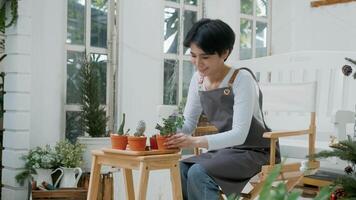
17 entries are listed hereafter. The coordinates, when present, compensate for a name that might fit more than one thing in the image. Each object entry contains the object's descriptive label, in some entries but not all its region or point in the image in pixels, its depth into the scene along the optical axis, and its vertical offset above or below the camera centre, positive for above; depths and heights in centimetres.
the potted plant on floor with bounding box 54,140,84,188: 297 -40
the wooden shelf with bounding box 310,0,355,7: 421 +82
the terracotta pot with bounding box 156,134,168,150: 193 -17
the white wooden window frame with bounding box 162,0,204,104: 393 +35
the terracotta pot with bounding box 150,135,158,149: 197 -18
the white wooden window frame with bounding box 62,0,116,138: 348 +23
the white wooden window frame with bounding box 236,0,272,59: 446 +71
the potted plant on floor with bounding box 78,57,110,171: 319 -12
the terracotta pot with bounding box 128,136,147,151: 191 -18
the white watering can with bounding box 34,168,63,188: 294 -48
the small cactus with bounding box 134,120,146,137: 197 -13
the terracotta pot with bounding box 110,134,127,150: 197 -18
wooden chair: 216 -5
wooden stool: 183 -26
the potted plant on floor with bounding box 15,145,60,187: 293 -43
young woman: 195 -9
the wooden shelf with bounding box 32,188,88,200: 279 -56
